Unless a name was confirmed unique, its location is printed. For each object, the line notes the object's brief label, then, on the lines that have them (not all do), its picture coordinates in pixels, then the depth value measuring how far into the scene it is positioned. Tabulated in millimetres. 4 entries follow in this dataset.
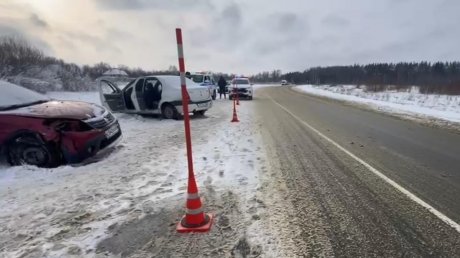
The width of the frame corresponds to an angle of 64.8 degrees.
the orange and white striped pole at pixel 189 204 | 3955
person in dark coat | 30984
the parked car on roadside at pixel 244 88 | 28625
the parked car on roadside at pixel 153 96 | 14180
